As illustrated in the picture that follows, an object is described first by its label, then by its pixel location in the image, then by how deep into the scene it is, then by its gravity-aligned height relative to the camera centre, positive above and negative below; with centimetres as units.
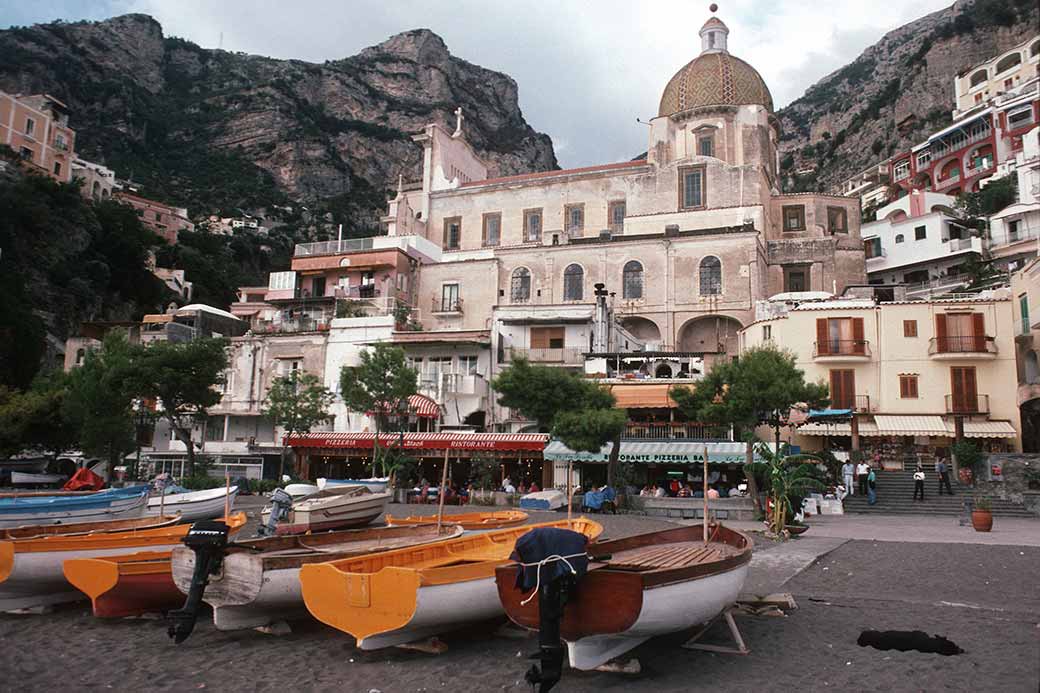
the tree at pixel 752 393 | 2219 +130
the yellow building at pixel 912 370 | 2973 +283
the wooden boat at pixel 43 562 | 984 -186
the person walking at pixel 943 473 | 2527 -114
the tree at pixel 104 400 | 3014 +93
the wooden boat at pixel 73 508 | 1552 -189
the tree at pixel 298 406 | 3188 +90
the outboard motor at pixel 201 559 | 812 -150
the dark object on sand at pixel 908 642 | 713 -199
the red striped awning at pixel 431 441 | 3023 -50
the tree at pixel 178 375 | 2978 +199
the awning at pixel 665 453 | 2656 -72
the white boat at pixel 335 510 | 1697 -199
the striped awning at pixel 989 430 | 2906 +39
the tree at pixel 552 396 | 2419 +120
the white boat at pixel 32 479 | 3105 -244
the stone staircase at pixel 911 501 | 2367 -207
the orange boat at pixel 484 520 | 1335 -169
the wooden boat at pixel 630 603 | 612 -145
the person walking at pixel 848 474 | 2573 -126
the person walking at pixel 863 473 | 2623 -124
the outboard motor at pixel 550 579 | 604 -123
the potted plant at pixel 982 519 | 1775 -188
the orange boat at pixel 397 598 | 708 -165
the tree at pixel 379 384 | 2945 +177
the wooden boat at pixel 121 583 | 928 -199
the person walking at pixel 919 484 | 2488 -150
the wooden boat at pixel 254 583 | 830 -177
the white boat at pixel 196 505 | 1991 -217
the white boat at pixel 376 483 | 2328 -179
